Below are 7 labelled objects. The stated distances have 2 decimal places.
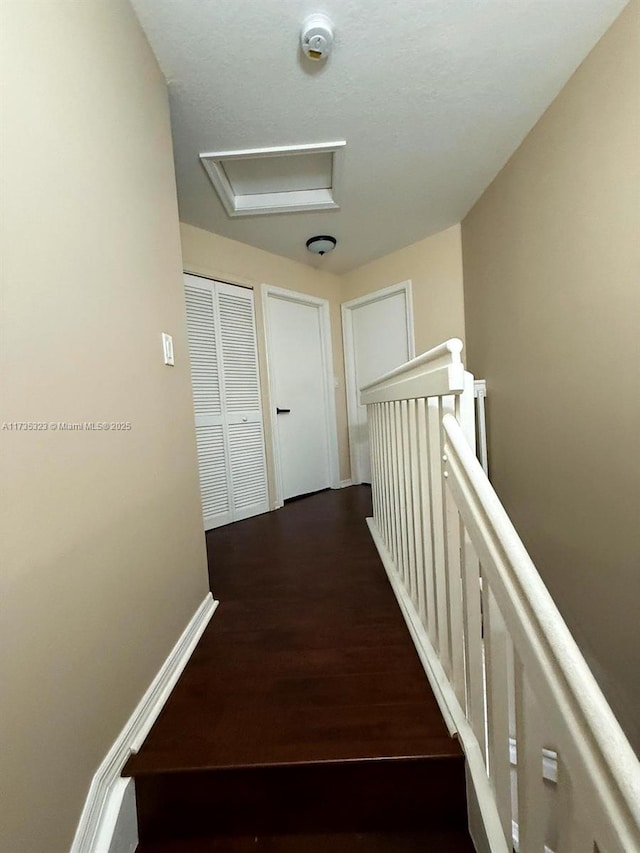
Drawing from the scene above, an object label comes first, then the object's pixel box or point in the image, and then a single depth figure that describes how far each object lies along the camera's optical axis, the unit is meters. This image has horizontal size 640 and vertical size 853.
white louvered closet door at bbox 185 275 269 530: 2.58
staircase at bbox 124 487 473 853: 0.86
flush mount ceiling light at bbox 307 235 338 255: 2.79
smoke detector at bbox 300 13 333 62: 1.24
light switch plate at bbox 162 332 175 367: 1.29
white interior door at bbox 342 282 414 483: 3.29
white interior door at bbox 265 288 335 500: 3.17
